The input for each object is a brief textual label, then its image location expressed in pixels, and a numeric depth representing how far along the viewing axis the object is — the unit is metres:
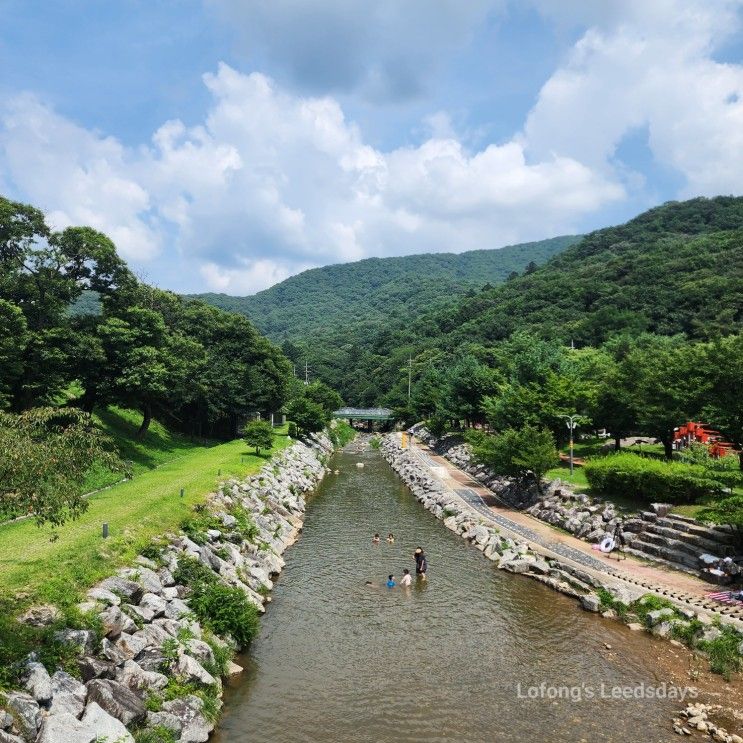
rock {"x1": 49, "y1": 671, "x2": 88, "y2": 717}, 11.37
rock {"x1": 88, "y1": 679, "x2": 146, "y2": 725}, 12.08
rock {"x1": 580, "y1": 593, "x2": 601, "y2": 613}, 22.33
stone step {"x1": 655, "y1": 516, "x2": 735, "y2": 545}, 24.28
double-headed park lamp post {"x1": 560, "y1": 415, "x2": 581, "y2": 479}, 40.22
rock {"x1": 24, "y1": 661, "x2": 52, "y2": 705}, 11.28
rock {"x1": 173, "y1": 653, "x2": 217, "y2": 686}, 14.60
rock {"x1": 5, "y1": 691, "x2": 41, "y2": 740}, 10.43
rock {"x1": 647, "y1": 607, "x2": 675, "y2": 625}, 20.23
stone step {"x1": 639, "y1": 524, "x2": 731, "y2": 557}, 24.14
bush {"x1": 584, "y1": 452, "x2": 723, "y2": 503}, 28.33
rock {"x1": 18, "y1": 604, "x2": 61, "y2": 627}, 13.47
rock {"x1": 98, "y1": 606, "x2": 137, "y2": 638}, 14.36
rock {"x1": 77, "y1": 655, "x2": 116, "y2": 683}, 12.73
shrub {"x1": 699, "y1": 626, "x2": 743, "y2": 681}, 17.28
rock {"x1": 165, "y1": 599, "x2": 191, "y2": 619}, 16.92
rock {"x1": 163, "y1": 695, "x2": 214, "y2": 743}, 13.15
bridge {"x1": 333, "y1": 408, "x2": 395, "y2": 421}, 107.38
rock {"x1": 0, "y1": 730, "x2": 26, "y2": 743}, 9.73
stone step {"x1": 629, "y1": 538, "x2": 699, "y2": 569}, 24.73
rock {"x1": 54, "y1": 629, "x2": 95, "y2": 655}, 13.05
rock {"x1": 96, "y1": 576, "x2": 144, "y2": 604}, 16.17
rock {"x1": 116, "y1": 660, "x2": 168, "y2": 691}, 13.34
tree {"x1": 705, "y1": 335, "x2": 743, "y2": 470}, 30.27
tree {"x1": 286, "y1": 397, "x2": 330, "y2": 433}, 66.56
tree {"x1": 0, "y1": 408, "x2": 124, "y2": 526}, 11.58
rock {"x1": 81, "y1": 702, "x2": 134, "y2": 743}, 11.12
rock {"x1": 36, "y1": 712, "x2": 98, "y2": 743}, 10.43
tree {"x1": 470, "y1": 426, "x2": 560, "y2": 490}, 36.59
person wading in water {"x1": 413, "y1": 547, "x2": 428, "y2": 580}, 26.47
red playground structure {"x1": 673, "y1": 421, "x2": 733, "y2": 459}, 42.81
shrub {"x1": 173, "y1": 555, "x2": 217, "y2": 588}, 19.56
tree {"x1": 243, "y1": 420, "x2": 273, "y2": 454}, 48.69
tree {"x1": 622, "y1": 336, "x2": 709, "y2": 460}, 35.38
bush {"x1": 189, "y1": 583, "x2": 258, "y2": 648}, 18.32
